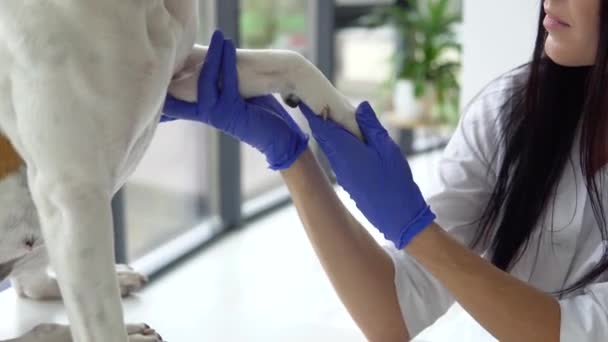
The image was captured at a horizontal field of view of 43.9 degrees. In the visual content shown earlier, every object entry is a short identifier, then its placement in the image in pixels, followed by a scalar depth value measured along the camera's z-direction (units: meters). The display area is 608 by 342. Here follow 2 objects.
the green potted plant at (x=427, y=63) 3.96
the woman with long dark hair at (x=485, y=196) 1.08
